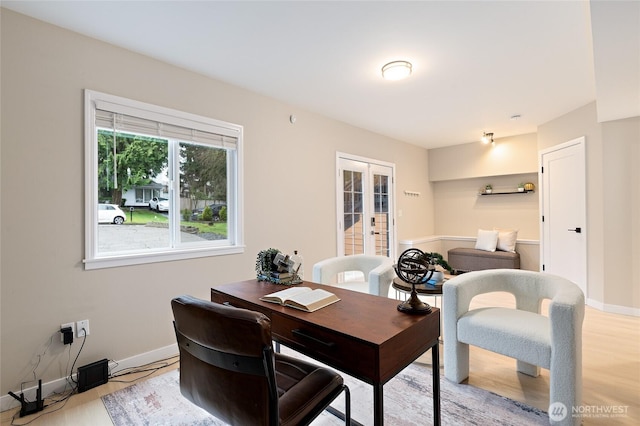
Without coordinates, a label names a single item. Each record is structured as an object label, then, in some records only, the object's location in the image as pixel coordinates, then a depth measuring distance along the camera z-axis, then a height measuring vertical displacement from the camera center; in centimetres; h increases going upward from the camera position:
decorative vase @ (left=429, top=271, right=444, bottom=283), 273 -58
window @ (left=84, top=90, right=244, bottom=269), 229 +29
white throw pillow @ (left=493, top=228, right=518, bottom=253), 537 -48
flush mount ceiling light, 264 +128
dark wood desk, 110 -49
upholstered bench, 516 -82
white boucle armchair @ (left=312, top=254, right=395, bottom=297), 261 -53
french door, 437 +13
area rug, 179 -121
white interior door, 392 +1
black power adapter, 209 -81
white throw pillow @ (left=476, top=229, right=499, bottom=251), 551 -49
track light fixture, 521 +133
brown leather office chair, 96 -55
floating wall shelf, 554 +39
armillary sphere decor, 139 -28
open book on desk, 144 -42
